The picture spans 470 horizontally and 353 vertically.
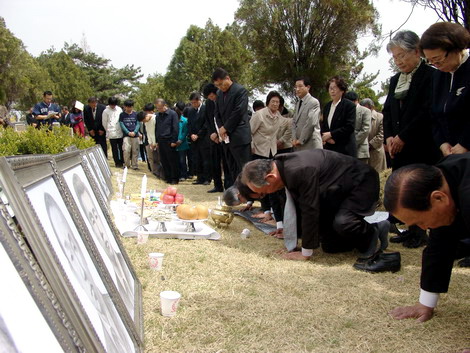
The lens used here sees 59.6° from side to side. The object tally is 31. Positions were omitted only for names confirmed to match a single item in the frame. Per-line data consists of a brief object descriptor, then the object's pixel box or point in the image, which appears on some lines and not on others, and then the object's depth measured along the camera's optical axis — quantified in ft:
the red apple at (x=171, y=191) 16.11
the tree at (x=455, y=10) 16.76
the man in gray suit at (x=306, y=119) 17.54
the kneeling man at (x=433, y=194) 5.66
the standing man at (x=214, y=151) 23.61
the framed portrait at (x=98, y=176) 15.52
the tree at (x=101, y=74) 169.78
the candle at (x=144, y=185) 10.90
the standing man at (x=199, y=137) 28.12
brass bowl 14.52
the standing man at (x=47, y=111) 34.09
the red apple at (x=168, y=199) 15.74
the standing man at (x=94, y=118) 34.86
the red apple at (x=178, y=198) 16.02
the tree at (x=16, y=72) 93.15
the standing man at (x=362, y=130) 19.26
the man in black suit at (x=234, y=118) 19.21
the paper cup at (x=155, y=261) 9.75
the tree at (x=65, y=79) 122.42
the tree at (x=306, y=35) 69.00
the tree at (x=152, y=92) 107.24
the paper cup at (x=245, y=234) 13.64
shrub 14.43
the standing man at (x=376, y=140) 22.41
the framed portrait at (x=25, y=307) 2.79
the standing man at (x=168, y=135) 28.43
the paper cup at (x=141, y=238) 11.75
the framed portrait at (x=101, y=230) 6.25
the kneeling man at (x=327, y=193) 10.75
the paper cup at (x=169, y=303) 7.41
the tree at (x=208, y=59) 96.12
